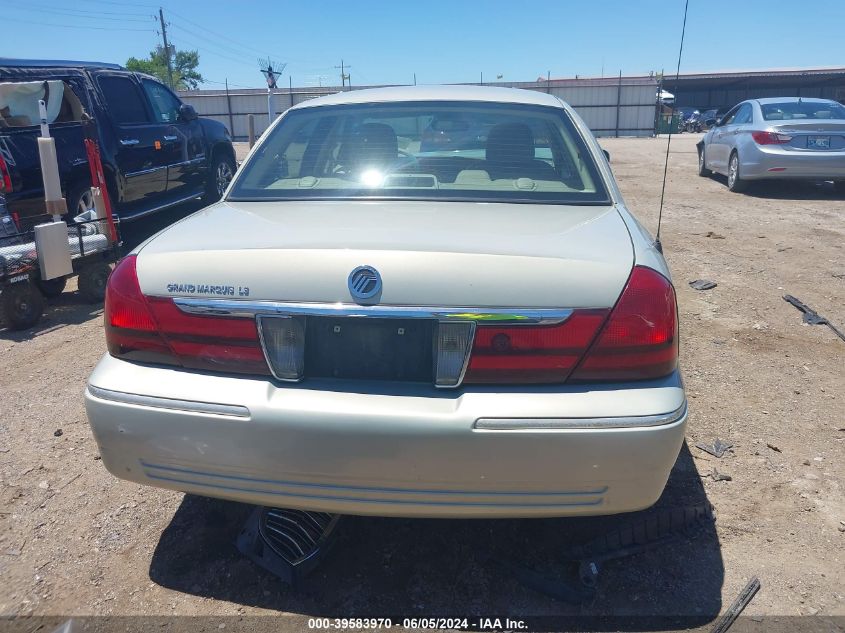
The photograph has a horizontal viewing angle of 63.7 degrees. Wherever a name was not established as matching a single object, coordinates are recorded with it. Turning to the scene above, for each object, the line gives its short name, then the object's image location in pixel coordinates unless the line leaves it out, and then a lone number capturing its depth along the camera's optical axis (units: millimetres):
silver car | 10383
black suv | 6094
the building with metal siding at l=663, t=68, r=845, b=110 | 47188
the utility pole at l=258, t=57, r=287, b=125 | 15026
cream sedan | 2010
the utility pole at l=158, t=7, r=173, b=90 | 55862
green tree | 69562
